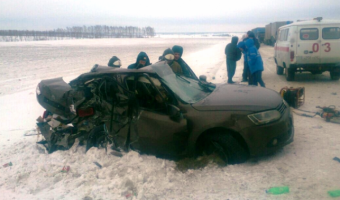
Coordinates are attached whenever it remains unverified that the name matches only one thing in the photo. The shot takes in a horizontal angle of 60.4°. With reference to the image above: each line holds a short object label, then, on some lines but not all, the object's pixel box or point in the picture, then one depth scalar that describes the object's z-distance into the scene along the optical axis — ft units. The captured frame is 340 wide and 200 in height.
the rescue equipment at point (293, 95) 22.75
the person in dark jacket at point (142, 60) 22.25
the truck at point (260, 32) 145.62
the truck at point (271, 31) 113.91
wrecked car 13.20
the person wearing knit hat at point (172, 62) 20.56
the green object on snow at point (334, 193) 10.75
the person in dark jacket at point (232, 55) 33.06
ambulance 32.50
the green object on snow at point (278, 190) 11.31
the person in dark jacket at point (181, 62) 20.10
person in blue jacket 27.02
